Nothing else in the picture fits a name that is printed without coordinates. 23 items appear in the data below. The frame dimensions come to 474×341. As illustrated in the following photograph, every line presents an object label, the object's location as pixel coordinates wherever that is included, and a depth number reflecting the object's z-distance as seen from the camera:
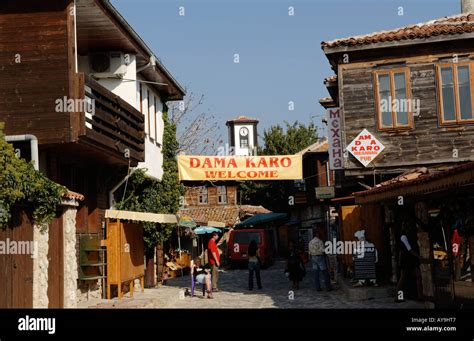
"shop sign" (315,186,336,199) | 25.86
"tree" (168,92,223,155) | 41.72
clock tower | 46.50
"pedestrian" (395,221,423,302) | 15.69
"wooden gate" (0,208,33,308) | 11.03
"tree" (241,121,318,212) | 55.56
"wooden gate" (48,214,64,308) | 12.85
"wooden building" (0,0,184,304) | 14.27
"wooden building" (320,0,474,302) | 19.41
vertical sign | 20.58
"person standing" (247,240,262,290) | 22.11
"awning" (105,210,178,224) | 17.94
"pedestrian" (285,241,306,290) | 21.91
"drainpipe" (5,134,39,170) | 13.79
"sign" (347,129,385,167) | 19.77
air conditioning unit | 18.97
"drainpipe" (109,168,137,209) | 19.50
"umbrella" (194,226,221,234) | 38.34
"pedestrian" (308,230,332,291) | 20.47
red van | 36.66
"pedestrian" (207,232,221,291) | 21.02
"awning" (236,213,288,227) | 43.69
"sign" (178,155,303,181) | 23.69
